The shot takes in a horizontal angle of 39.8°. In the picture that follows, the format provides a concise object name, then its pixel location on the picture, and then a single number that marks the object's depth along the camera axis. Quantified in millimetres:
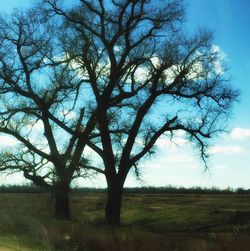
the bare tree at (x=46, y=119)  21221
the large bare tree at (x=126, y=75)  20623
